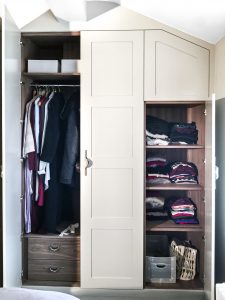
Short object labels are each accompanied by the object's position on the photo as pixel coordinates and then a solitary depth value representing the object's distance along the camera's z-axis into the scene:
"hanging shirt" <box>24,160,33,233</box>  2.04
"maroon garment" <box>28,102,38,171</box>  2.01
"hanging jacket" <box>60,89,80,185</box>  2.04
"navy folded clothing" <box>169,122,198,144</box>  2.11
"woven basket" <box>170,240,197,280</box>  2.06
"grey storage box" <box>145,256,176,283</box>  2.04
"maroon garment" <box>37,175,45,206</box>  2.06
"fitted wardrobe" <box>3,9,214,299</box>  1.96
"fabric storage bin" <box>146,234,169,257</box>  2.24
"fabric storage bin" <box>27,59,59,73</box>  2.03
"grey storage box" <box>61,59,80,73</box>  2.03
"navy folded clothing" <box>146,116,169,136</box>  2.14
